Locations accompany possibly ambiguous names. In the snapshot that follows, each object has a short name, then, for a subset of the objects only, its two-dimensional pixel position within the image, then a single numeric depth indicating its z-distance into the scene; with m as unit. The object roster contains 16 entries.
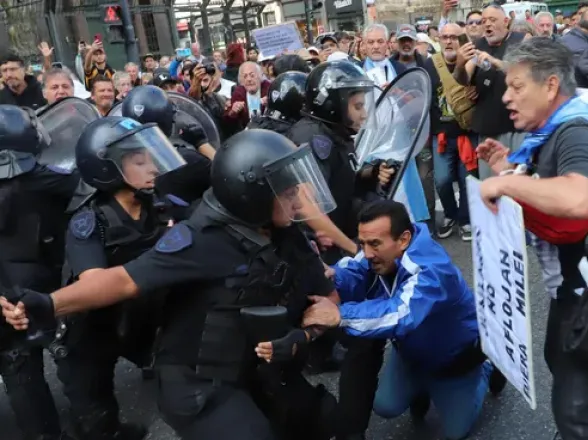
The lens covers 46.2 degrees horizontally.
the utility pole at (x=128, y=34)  9.88
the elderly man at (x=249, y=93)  6.35
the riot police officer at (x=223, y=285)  2.11
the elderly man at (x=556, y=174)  2.00
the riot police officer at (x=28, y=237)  2.98
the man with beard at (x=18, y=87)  6.12
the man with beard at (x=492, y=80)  5.07
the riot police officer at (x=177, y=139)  3.56
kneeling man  2.61
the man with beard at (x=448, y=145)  5.58
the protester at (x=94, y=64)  7.33
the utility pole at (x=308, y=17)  19.31
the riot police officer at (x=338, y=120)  3.59
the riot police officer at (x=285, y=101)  4.11
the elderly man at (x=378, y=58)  6.01
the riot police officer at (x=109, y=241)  2.74
